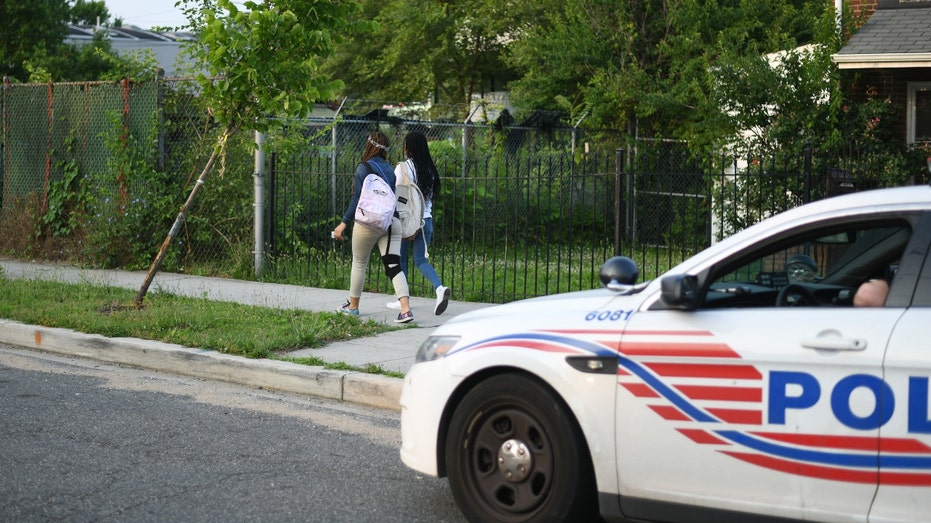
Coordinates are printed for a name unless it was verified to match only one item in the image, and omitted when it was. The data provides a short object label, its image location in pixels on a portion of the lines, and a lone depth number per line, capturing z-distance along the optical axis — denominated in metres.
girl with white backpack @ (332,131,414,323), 10.41
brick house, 15.60
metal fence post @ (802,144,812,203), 10.30
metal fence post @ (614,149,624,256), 10.89
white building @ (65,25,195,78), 49.41
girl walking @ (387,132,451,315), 10.69
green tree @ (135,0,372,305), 9.98
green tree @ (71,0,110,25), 29.15
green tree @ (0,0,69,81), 24.94
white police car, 3.99
